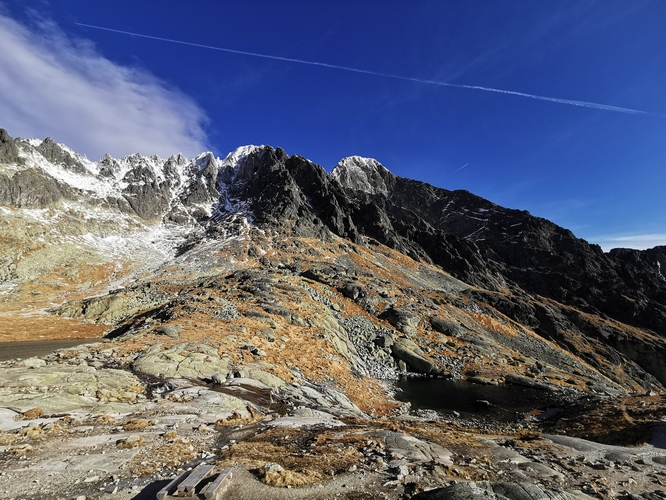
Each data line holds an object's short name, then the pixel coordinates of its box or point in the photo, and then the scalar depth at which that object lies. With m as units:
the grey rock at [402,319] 54.12
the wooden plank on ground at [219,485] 7.60
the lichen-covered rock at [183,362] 21.92
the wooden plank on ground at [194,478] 7.66
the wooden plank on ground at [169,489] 7.42
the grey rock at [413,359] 44.91
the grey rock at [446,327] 58.00
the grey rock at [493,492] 8.16
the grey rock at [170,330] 29.83
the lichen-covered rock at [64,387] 14.44
